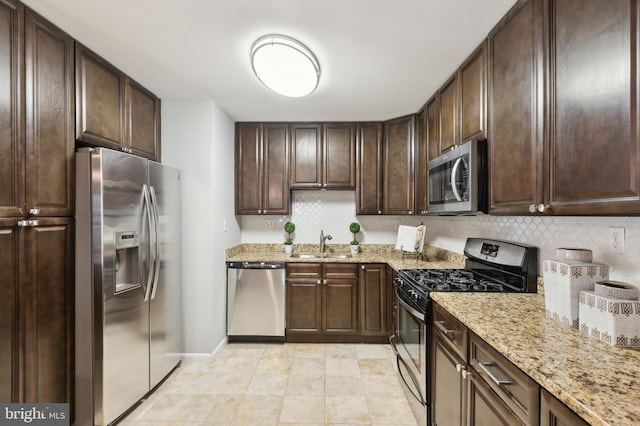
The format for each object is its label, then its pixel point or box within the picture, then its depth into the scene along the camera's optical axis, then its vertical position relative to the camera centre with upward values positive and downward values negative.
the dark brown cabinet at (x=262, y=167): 3.36 +0.53
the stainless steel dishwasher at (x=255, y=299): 3.08 -0.92
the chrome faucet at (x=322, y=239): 3.54 -0.32
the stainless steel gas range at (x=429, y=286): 1.76 -0.48
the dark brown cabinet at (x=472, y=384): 0.97 -0.70
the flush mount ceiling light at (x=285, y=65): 1.77 +0.98
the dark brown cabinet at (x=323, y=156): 3.35 +0.66
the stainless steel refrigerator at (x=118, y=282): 1.77 -0.46
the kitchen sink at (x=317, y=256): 3.43 -0.52
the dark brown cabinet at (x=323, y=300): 3.10 -0.93
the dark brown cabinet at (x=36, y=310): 1.45 -0.52
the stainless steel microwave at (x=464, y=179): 1.75 +0.22
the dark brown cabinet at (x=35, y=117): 1.45 +0.53
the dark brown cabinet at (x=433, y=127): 2.48 +0.76
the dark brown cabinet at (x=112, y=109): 1.86 +0.78
